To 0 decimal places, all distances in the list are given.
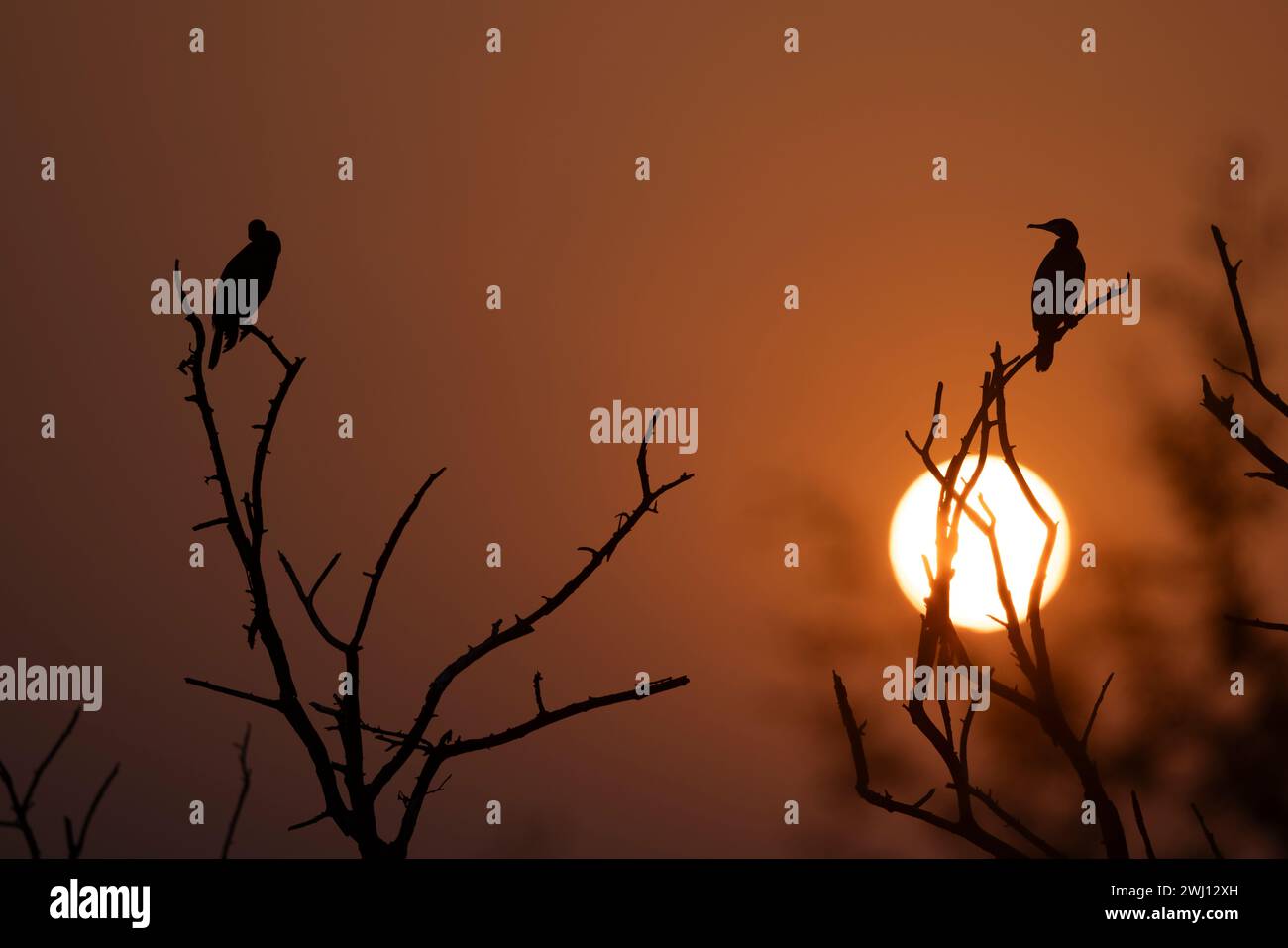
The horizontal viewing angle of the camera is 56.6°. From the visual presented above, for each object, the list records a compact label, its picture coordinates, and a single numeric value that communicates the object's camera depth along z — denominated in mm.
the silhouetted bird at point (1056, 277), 6930
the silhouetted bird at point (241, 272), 6281
